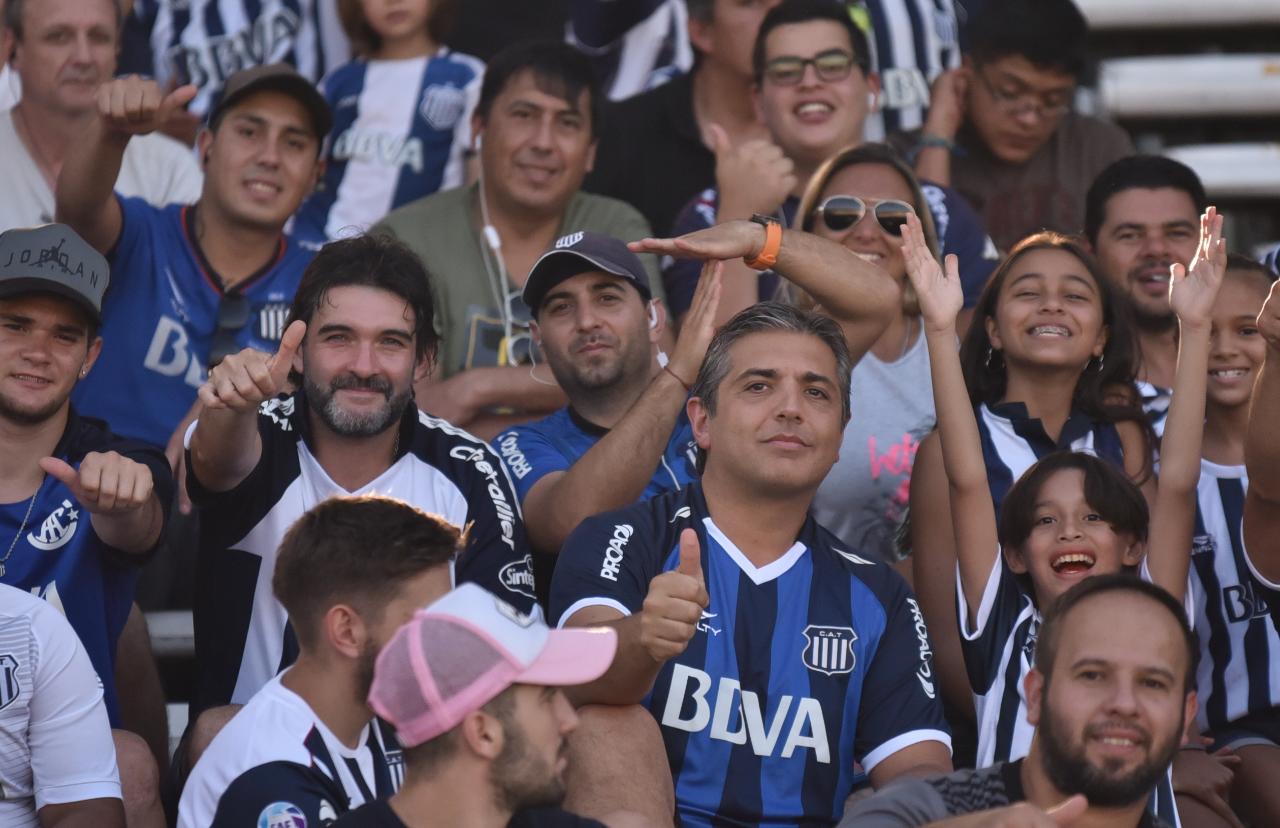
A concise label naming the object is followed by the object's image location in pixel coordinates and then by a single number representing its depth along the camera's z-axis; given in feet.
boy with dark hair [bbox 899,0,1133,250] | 40.32
